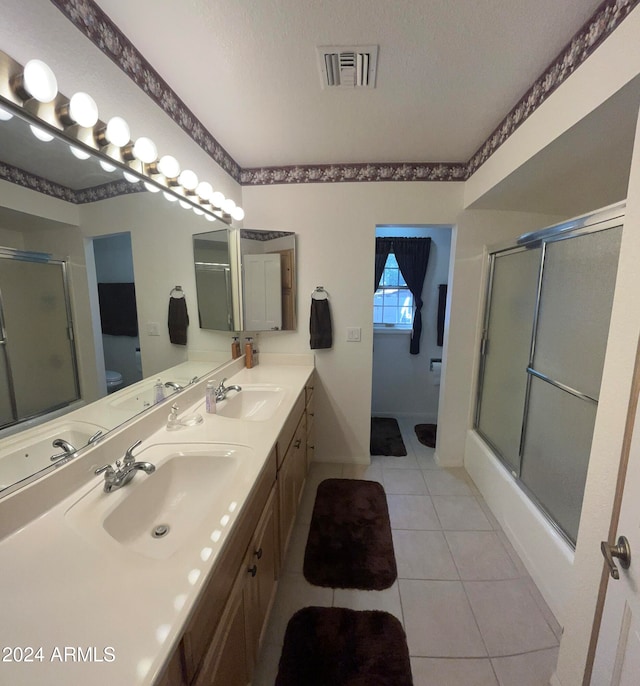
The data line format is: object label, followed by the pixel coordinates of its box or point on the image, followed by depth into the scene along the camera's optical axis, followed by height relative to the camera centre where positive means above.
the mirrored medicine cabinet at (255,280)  2.07 +0.15
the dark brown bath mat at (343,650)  1.12 -1.41
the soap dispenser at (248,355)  2.35 -0.43
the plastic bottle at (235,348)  2.25 -0.37
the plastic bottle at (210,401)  1.55 -0.53
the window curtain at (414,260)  3.19 +0.45
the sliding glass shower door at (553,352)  1.29 -0.25
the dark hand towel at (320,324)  2.29 -0.18
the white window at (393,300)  3.40 +0.02
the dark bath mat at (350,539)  1.53 -1.40
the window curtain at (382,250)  3.23 +0.57
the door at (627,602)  0.68 -0.74
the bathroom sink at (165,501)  0.84 -0.64
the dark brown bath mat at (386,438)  2.77 -1.37
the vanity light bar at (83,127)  0.79 +0.57
